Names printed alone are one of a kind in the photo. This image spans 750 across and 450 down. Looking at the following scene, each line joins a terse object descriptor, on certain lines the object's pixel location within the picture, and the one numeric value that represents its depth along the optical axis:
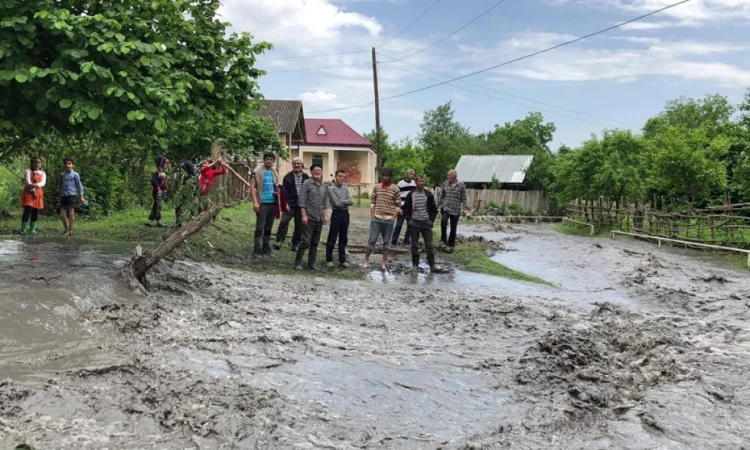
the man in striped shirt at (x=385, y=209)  11.30
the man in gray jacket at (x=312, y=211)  10.48
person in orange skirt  11.61
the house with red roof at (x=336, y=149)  50.66
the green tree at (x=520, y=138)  67.06
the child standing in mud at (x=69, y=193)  11.62
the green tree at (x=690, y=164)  22.00
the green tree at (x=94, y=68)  6.87
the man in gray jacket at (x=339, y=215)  10.81
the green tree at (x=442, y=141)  56.28
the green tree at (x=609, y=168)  26.72
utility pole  31.00
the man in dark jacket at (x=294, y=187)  11.24
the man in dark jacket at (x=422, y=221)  11.56
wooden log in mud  7.67
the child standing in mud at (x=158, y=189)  13.55
